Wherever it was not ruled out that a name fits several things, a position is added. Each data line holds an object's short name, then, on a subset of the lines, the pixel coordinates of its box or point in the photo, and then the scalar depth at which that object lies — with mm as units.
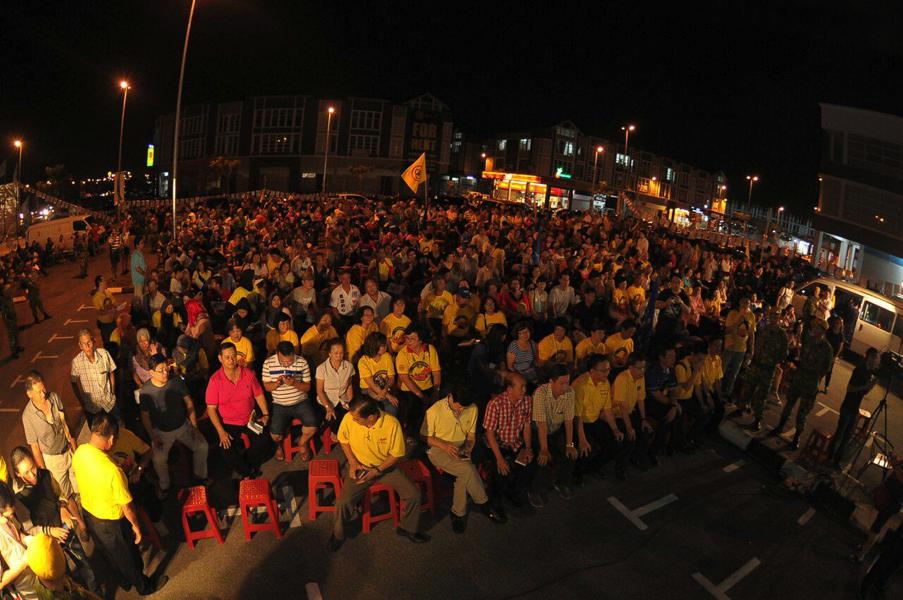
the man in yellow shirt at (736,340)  9922
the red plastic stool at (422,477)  6043
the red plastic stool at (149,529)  5293
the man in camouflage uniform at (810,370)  8438
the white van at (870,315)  12922
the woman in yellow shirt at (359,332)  8047
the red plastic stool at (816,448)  8172
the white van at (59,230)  23156
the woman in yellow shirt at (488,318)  9172
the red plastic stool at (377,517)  5738
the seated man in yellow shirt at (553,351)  8320
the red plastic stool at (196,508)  5336
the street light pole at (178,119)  15705
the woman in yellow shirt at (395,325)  8273
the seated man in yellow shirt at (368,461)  5457
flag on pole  18688
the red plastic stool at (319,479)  5883
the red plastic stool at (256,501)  5492
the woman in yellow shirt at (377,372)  6953
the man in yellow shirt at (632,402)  7227
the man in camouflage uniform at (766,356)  8953
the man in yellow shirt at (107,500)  4508
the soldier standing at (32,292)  12414
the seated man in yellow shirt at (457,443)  5863
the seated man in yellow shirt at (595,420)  6898
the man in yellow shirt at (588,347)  8305
